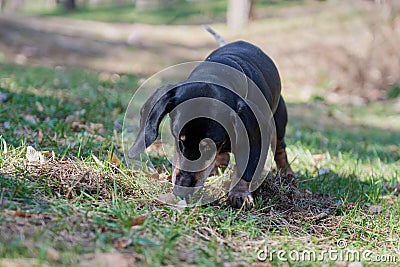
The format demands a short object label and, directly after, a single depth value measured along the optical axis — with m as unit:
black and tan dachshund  3.23
